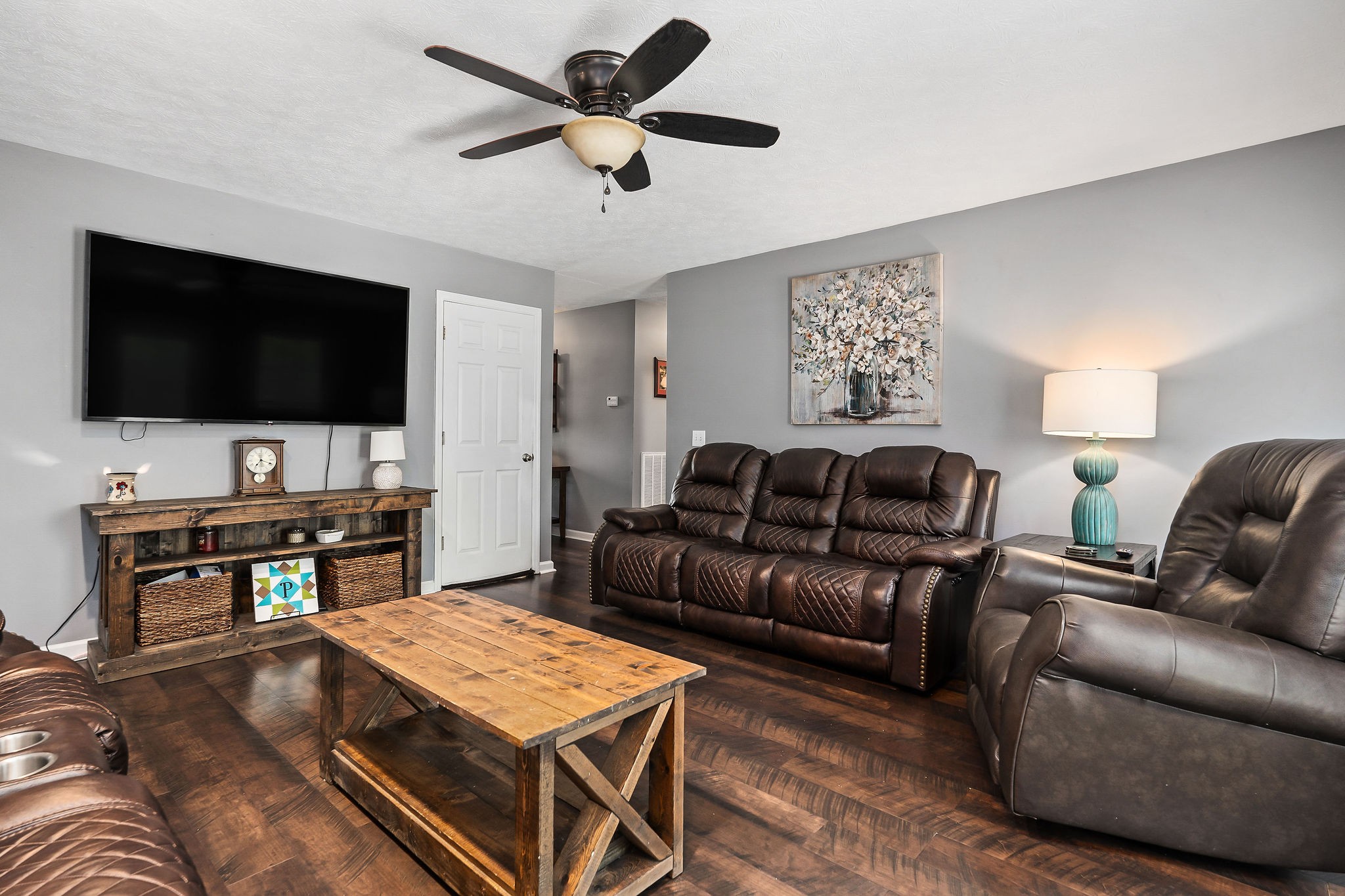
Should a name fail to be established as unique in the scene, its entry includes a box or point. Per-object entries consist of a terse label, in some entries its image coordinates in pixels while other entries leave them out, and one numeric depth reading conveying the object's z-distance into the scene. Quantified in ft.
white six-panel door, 15.28
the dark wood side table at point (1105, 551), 8.70
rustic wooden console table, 9.64
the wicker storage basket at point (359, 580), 12.23
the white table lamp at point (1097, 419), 9.18
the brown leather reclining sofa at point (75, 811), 3.08
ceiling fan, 6.34
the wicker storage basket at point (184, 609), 10.01
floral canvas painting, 12.74
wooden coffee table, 4.62
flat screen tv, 10.41
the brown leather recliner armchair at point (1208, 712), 5.11
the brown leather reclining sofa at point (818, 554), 9.56
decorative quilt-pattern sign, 11.51
